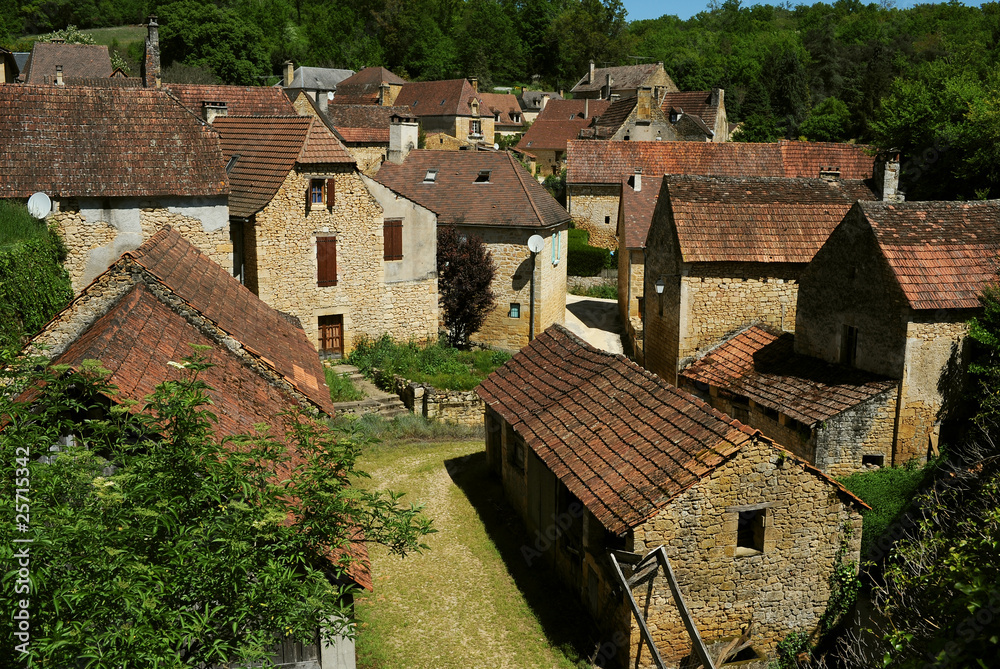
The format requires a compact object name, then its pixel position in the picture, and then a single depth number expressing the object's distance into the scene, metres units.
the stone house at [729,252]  22.05
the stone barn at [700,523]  11.92
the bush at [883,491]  13.87
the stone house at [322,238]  25.17
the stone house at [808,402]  16.97
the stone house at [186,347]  10.03
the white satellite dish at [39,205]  18.59
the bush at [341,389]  23.69
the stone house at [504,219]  31.52
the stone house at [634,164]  40.72
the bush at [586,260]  40.41
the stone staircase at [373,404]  23.03
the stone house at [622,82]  82.44
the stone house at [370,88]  73.50
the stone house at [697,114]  61.66
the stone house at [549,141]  65.38
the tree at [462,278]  29.97
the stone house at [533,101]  96.75
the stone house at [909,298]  16.80
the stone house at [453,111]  68.75
